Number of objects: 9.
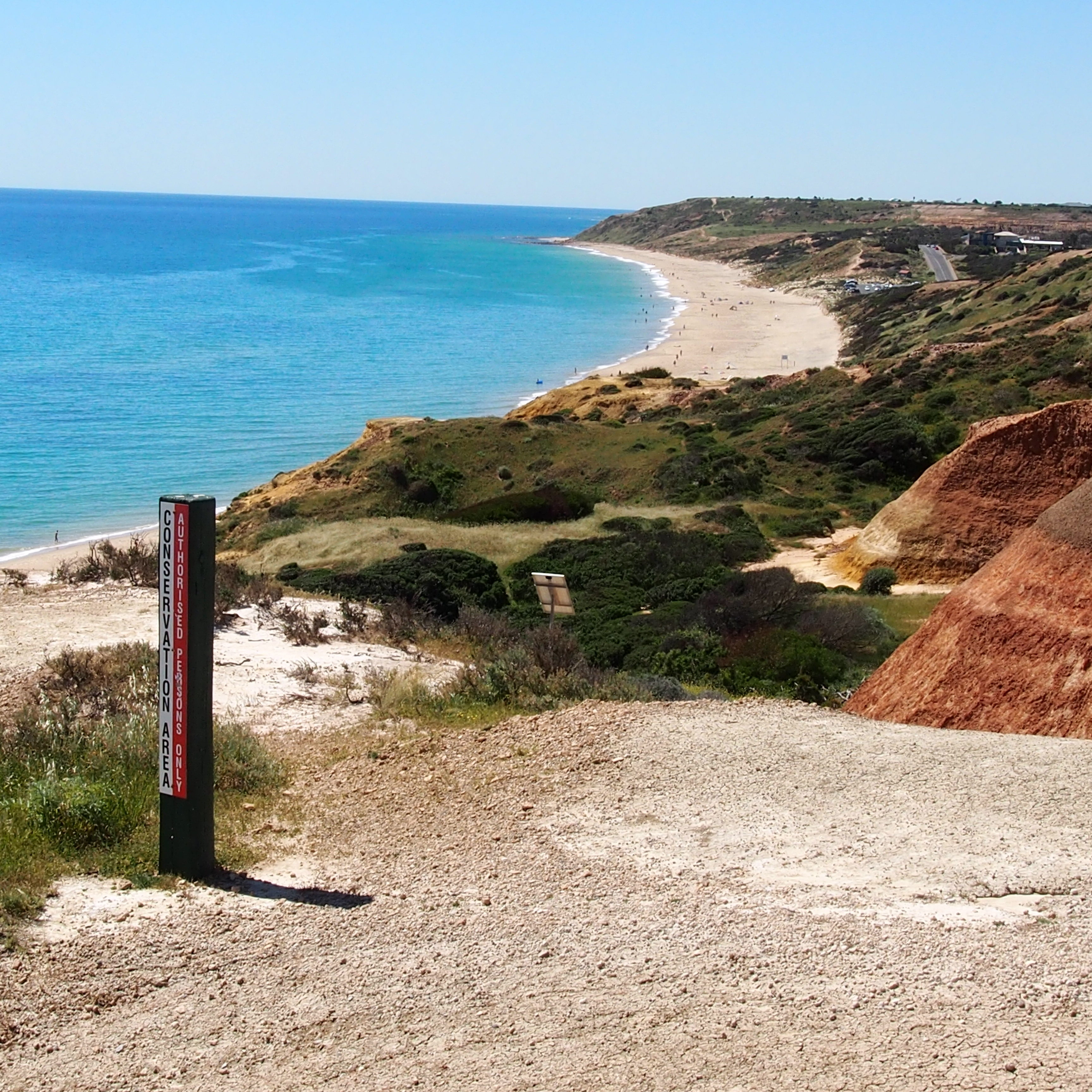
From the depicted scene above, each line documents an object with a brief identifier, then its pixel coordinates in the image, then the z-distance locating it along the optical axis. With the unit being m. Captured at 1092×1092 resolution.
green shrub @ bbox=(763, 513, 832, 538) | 29.22
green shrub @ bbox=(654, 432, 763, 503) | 35.44
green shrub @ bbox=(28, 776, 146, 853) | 7.08
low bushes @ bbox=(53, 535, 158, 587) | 16.44
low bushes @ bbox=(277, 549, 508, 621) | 20.72
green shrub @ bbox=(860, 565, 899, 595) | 21.14
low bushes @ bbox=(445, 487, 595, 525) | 33.47
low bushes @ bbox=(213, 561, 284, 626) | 14.68
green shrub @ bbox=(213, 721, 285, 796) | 8.40
